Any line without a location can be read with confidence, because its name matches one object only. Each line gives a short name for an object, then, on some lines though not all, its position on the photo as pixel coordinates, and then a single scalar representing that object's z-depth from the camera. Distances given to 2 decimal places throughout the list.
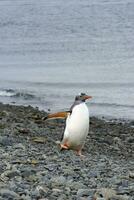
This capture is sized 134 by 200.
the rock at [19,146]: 16.58
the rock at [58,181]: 11.86
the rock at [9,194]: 10.45
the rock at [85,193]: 11.09
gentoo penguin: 17.43
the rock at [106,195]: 10.92
